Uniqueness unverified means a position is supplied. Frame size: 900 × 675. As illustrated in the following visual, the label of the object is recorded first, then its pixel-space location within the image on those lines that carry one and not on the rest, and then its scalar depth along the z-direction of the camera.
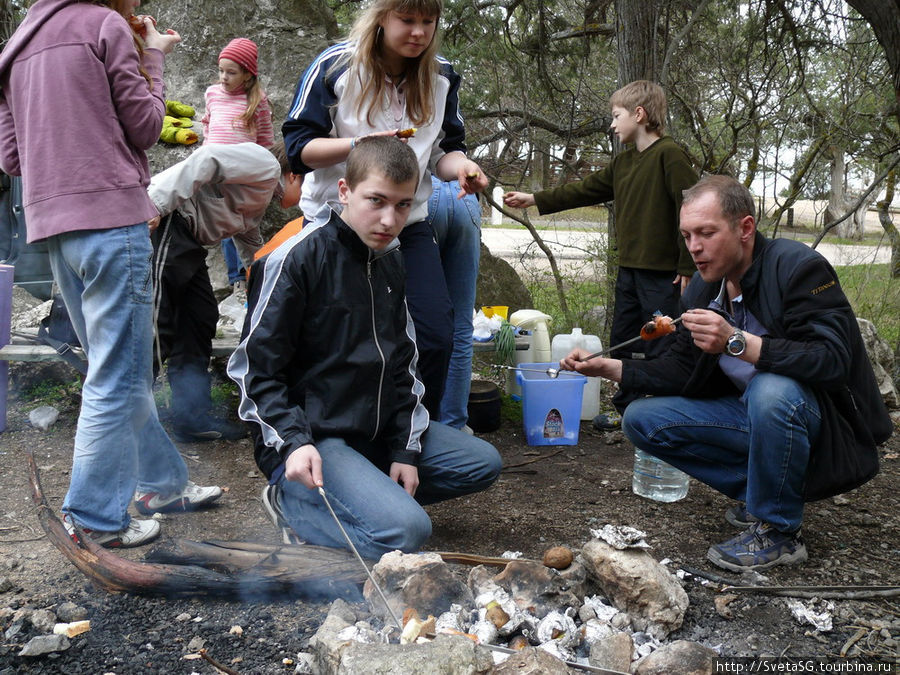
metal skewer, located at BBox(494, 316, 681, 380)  3.06
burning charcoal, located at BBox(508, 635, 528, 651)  2.01
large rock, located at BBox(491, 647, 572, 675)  1.76
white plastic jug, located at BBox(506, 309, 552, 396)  4.71
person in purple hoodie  2.56
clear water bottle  3.51
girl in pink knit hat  4.80
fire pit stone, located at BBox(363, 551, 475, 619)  2.12
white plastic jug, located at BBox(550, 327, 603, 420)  4.57
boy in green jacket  4.06
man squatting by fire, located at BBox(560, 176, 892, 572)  2.63
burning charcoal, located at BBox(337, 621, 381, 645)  1.94
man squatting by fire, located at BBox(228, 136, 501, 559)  2.43
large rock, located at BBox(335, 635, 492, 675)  1.69
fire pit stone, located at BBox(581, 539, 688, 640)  2.17
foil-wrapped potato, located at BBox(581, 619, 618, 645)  2.05
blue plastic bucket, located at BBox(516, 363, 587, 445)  4.23
